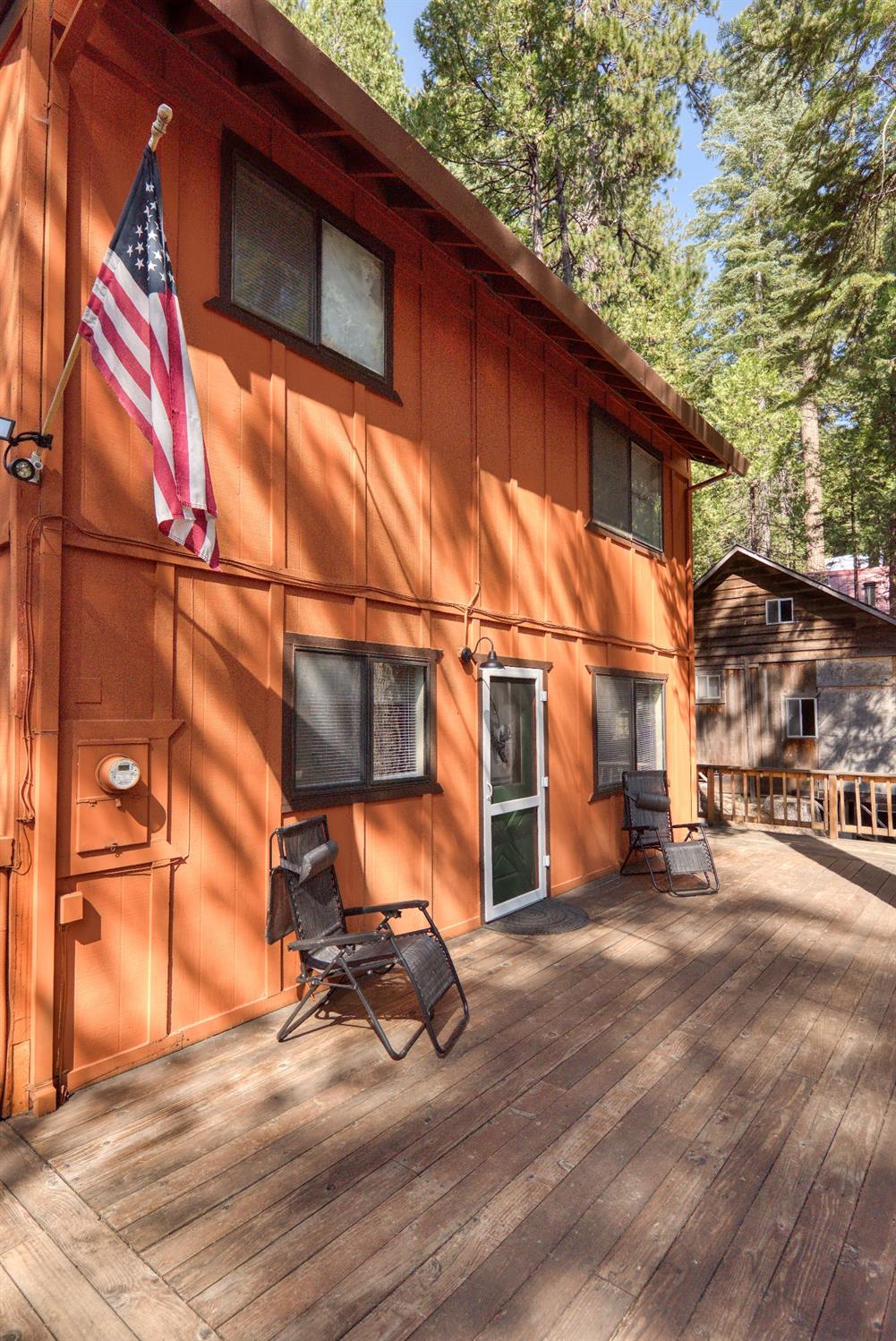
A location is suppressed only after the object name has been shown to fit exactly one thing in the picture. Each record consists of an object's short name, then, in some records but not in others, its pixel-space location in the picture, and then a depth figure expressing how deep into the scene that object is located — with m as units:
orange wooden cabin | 3.08
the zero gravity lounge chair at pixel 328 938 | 3.43
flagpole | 2.78
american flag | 2.86
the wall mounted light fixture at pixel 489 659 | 5.45
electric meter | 3.20
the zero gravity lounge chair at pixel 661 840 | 6.38
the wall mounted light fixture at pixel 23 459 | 2.92
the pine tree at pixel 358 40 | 13.57
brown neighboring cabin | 12.97
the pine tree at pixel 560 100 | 11.80
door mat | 5.40
